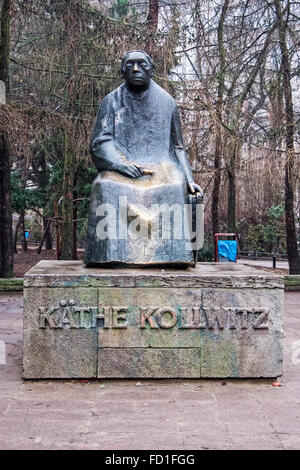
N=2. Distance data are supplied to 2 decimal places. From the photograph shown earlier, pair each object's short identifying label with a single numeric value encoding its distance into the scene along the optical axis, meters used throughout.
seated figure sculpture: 4.90
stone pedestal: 4.45
